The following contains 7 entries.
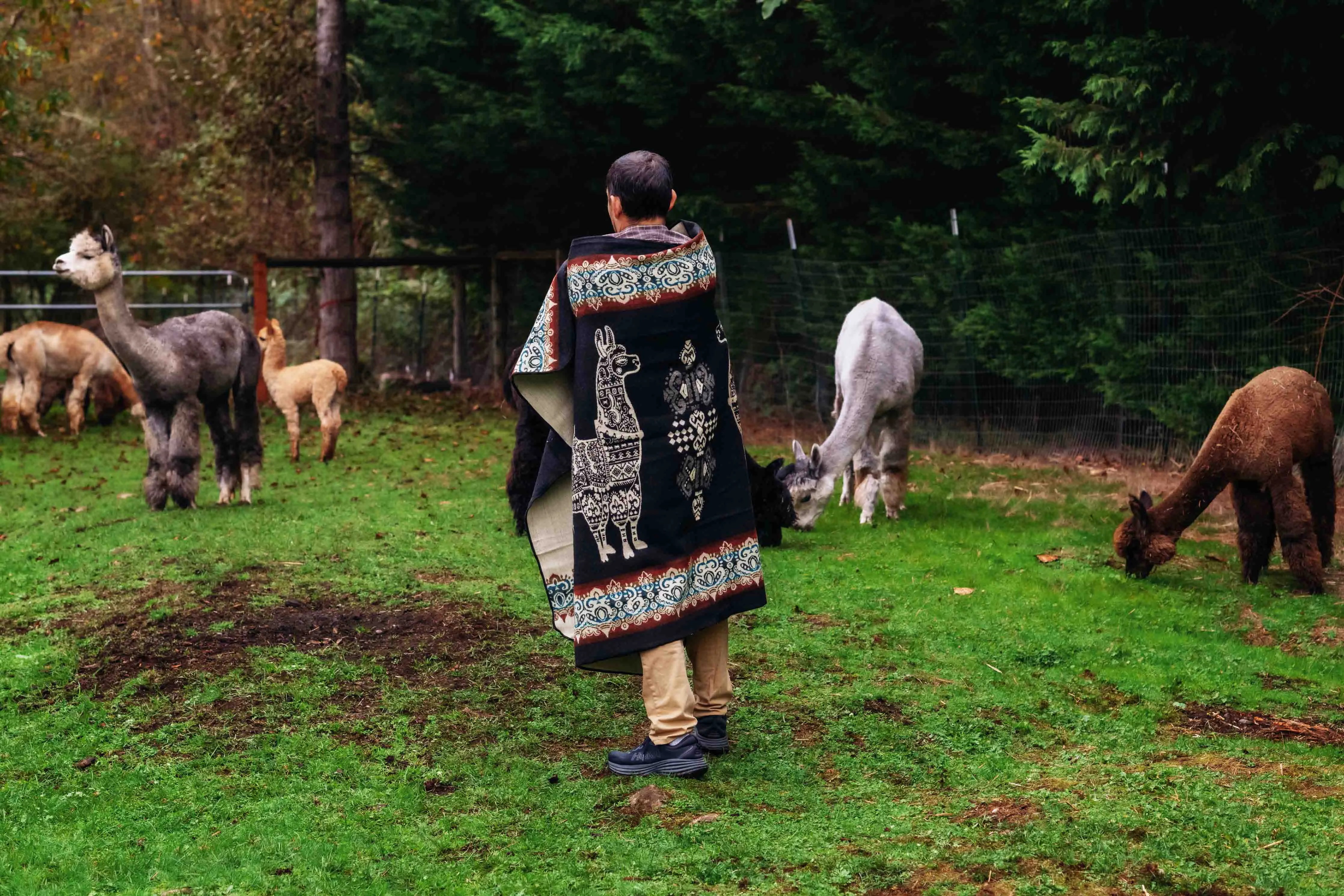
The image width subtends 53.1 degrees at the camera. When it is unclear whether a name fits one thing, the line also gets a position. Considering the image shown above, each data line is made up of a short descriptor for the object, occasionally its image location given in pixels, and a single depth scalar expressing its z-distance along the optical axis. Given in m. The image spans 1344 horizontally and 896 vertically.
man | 4.66
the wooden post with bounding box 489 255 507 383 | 20.12
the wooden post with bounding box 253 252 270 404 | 19.06
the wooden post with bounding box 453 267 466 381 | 21.48
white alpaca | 9.53
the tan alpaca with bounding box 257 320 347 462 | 12.92
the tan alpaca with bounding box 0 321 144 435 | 15.81
